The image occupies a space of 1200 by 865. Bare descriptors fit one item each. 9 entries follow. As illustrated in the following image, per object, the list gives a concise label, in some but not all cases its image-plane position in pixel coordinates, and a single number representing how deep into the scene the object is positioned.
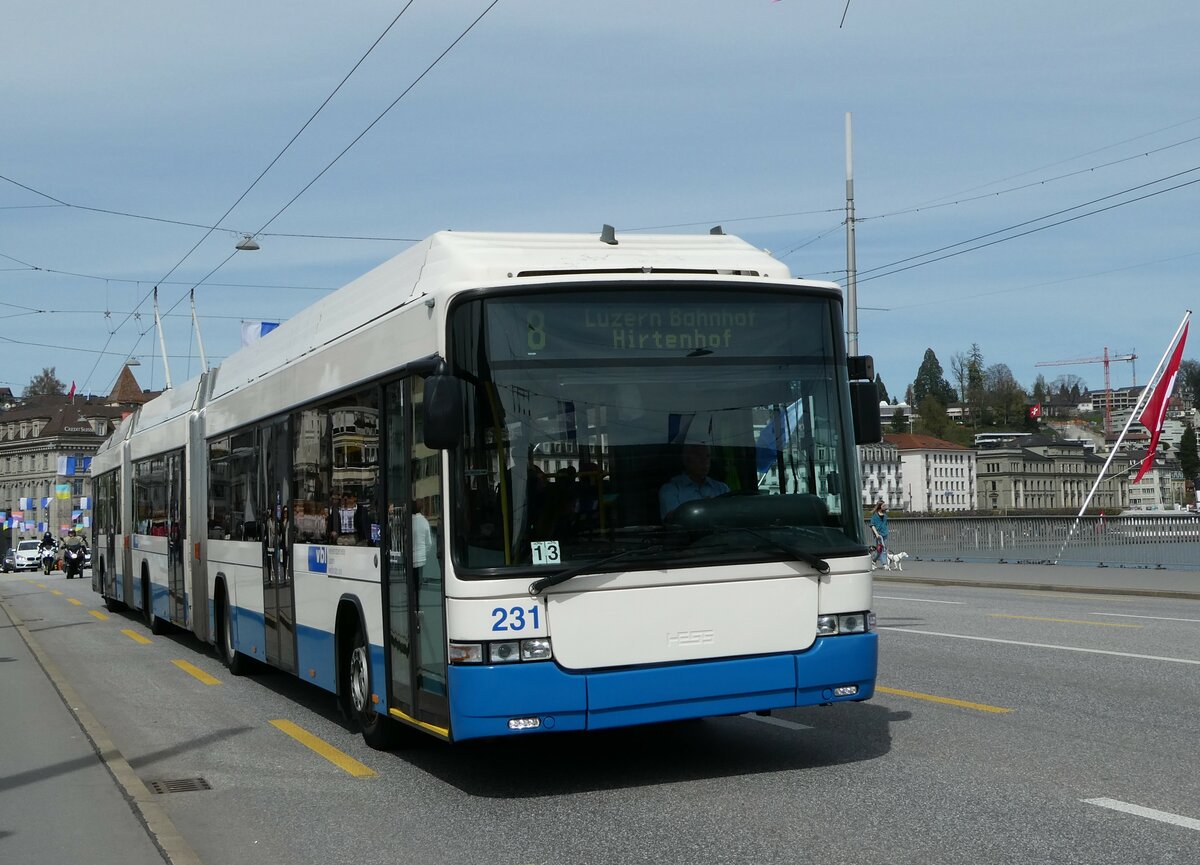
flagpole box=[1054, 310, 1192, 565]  44.09
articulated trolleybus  7.68
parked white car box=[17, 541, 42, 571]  77.88
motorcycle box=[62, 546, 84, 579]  56.66
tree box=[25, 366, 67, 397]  181.62
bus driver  7.85
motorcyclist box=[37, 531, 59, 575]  68.73
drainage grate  8.62
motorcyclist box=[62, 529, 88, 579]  57.56
